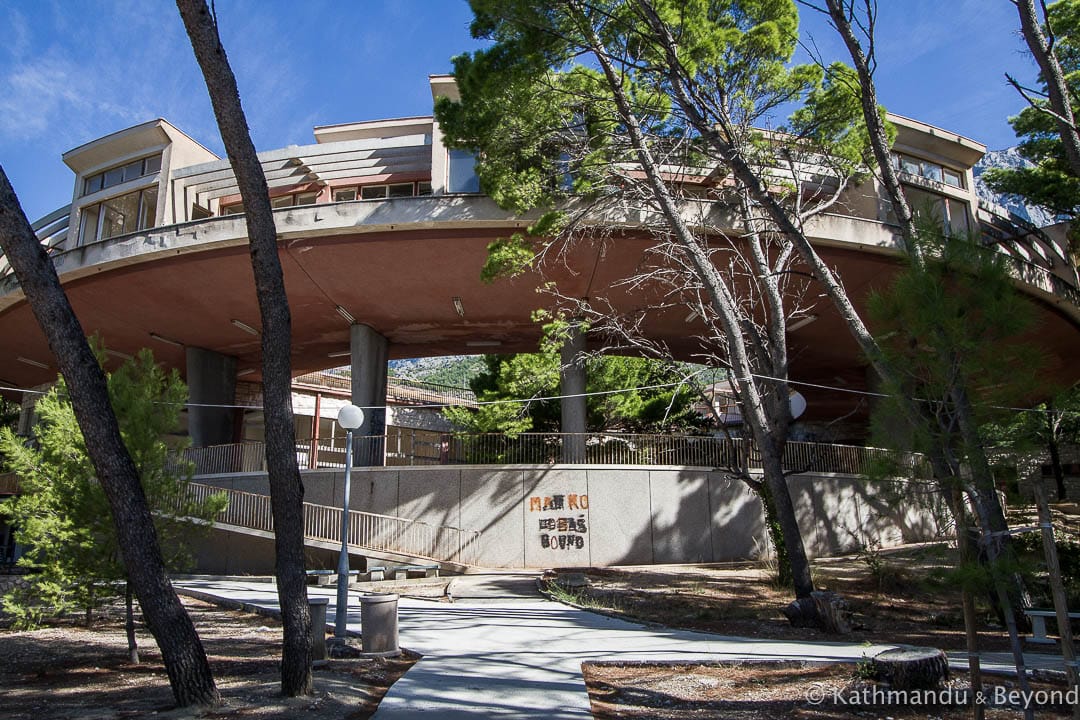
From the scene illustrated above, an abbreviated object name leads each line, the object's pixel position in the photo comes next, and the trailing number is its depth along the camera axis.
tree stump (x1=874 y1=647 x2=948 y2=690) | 6.05
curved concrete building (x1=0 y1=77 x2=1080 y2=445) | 17.80
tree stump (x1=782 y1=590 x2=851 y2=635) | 10.20
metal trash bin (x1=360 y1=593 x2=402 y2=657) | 8.16
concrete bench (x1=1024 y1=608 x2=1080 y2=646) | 8.87
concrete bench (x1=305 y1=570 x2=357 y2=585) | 16.80
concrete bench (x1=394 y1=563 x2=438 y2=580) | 17.52
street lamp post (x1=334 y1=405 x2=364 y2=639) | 8.98
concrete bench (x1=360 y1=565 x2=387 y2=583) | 17.02
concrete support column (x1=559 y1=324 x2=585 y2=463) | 21.00
